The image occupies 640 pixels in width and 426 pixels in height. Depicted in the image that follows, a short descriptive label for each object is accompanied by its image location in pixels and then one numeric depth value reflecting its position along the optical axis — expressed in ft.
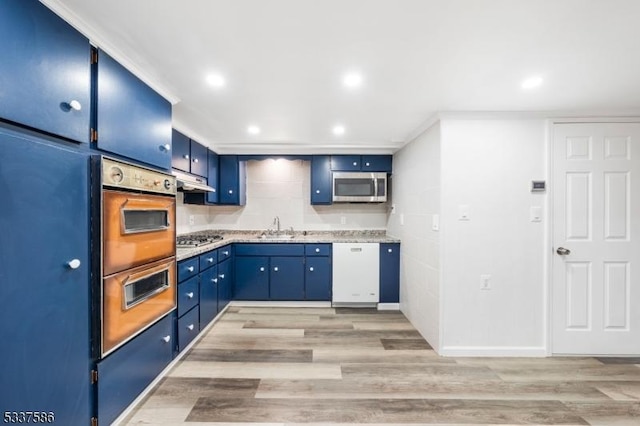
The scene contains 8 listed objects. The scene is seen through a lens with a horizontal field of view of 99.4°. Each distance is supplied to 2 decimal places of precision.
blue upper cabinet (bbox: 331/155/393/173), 13.07
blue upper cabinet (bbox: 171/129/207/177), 9.11
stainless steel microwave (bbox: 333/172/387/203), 13.03
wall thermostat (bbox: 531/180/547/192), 8.03
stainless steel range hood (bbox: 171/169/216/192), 9.10
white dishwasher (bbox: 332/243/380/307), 12.21
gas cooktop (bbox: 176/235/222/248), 9.38
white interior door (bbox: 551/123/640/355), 7.98
